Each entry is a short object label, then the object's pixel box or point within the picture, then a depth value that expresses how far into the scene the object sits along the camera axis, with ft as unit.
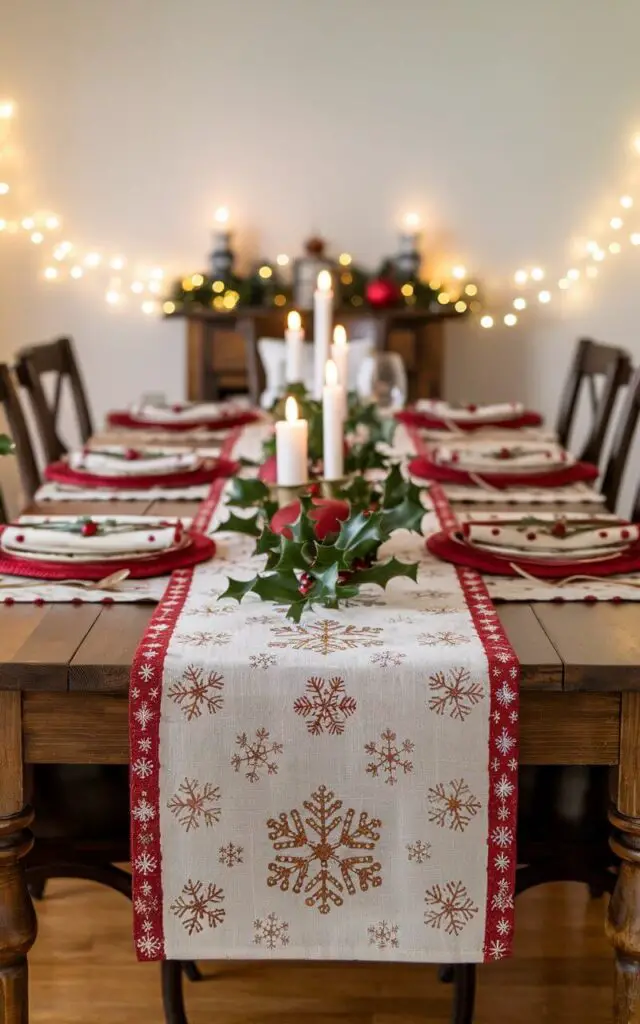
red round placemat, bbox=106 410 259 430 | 9.67
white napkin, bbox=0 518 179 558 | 5.54
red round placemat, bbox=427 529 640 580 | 5.41
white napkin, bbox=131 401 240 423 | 9.78
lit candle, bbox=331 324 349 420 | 6.68
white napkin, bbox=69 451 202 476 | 7.65
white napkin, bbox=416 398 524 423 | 9.75
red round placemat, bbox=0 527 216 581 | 5.34
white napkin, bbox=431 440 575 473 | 7.80
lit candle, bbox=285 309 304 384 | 7.01
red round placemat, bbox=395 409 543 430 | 9.62
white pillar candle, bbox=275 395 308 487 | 4.98
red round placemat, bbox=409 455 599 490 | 7.63
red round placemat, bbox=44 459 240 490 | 7.52
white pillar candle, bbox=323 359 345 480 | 5.37
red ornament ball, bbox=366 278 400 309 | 13.75
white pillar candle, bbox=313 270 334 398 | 7.11
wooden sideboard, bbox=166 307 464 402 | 13.76
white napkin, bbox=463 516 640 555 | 5.65
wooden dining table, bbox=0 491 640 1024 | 4.27
